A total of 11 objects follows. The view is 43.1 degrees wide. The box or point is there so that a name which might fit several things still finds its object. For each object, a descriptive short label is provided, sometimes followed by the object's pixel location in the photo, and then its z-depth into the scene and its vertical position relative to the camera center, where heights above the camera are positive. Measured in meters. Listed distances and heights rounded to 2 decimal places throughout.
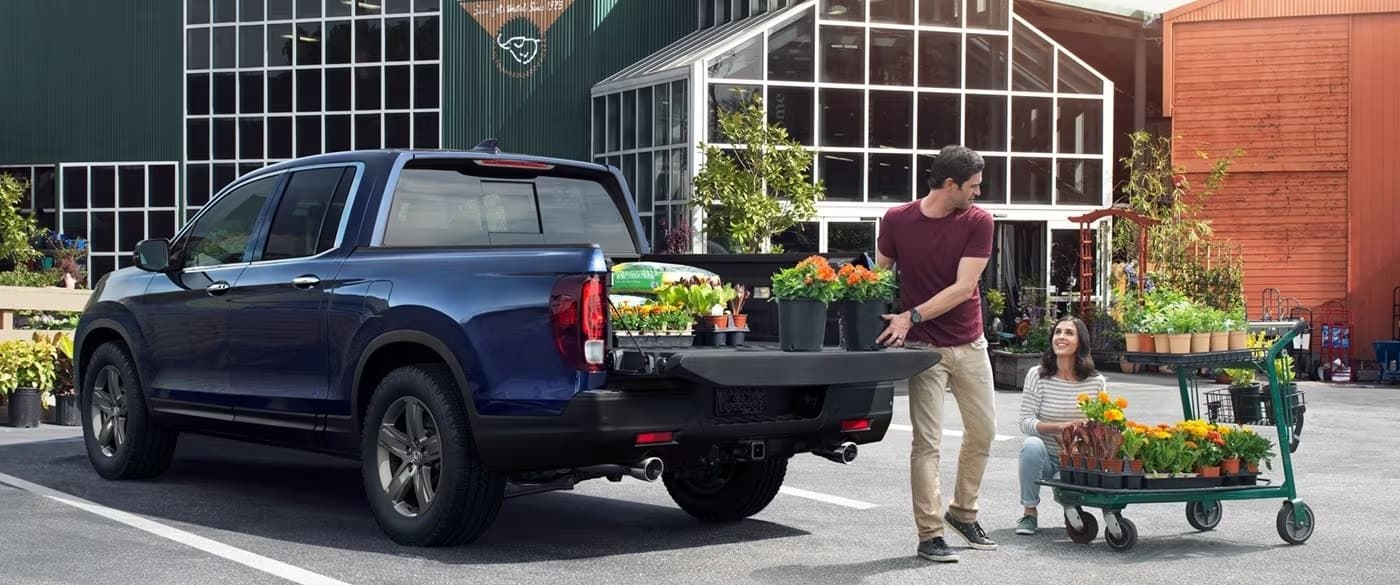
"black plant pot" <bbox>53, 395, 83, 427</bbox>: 14.10 -1.22
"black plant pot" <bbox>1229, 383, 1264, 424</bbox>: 8.75 -0.73
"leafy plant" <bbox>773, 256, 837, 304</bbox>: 7.39 -0.11
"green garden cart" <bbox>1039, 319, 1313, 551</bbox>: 8.01 -1.08
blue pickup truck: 7.23 -0.45
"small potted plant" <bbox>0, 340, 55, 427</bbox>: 13.88 -0.95
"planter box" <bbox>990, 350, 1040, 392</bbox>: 21.02 -1.35
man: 7.57 -0.24
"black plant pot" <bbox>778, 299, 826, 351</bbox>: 7.43 -0.29
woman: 8.53 -0.69
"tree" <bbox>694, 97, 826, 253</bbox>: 24.50 +0.99
